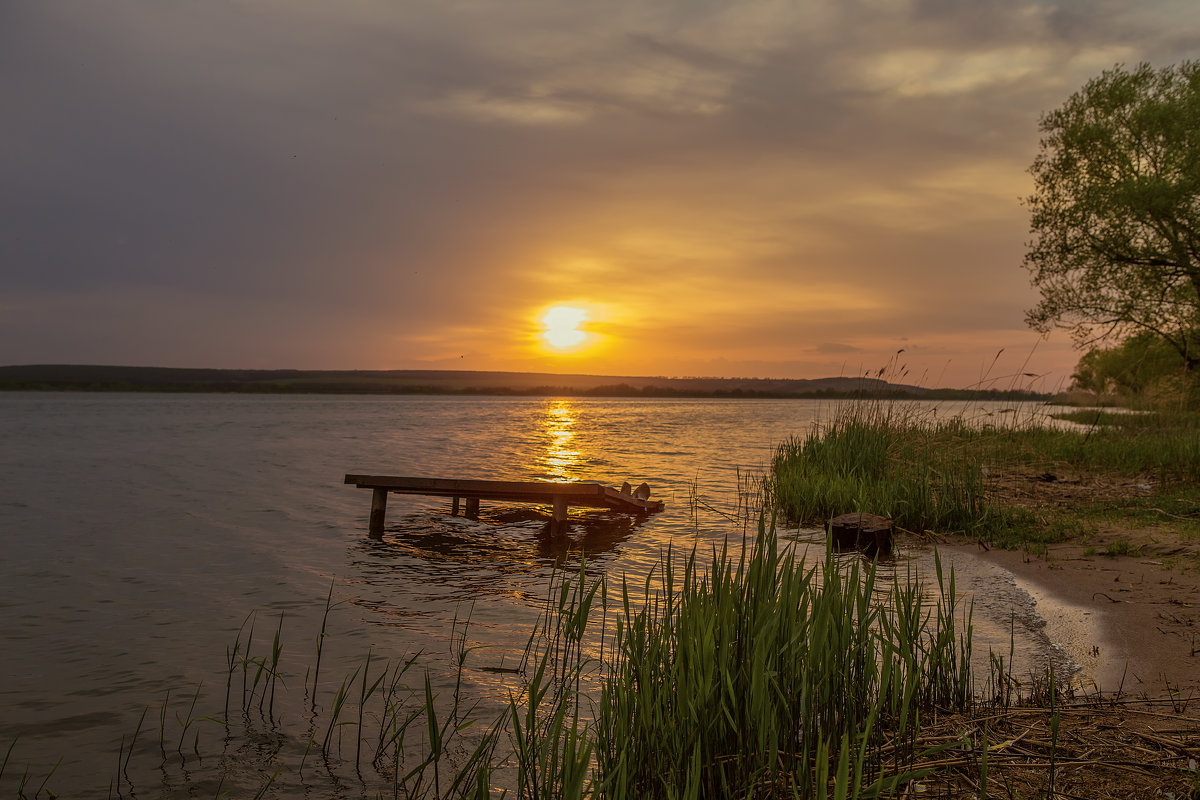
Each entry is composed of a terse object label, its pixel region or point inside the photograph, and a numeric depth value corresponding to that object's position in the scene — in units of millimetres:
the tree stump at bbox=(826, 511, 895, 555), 9352
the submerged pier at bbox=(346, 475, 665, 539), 12211
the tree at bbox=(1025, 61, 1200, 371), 22922
